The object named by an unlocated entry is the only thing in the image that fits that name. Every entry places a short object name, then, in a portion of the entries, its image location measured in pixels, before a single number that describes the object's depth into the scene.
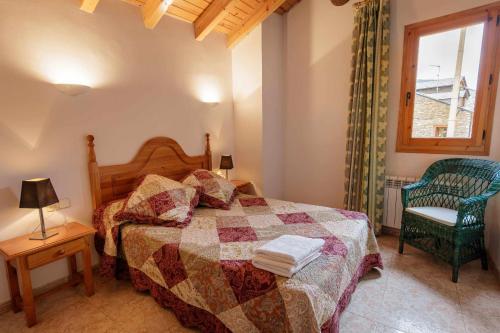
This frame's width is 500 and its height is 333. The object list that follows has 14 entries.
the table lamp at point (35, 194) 1.77
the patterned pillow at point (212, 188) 2.65
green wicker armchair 2.21
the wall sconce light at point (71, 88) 2.10
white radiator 3.01
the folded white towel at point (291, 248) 1.43
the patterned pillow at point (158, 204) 2.15
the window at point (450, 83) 2.50
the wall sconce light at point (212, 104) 3.42
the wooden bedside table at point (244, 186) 3.48
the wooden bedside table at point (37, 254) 1.72
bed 1.37
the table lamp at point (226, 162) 3.41
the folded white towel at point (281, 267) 1.39
